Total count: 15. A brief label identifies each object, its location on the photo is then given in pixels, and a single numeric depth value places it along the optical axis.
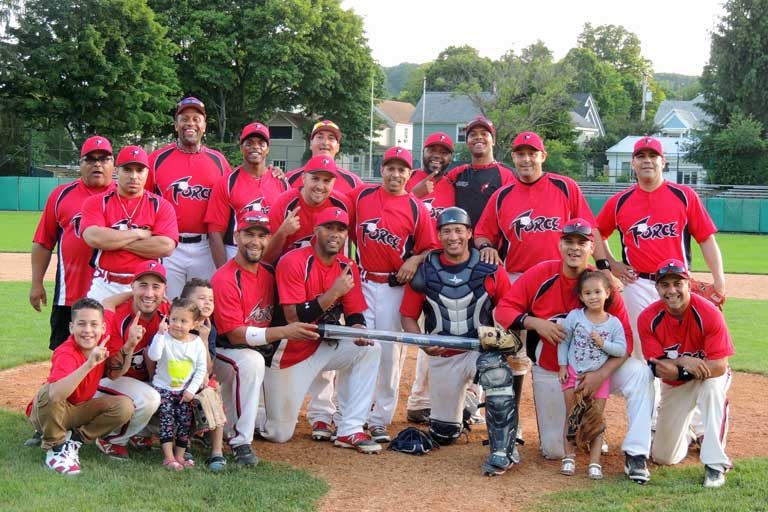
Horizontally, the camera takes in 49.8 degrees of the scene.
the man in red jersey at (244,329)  5.66
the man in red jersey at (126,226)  5.72
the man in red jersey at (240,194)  6.63
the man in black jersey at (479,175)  6.98
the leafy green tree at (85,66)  40.09
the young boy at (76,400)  5.02
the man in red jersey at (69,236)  6.01
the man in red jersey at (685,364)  5.24
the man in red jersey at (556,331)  5.42
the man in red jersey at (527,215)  6.38
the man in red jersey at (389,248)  6.45
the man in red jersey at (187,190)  6.77
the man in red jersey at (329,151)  7.32
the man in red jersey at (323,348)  5.93
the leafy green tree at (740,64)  43.78
